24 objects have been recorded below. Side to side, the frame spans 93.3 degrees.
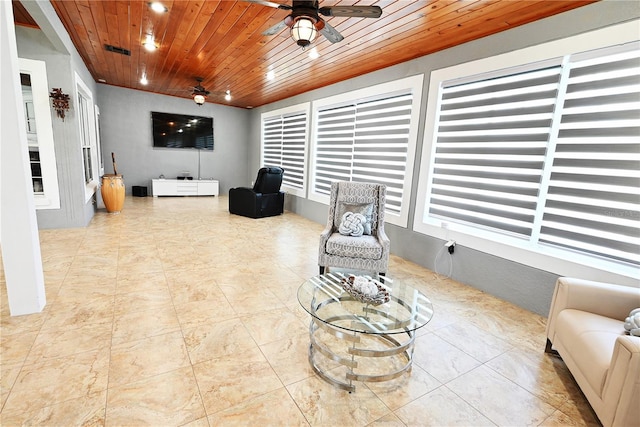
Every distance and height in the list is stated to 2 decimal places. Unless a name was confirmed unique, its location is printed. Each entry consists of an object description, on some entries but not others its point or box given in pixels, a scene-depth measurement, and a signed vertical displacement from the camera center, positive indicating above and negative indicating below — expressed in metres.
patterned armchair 3.14 -0.79
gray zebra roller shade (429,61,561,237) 2.76 +0.22
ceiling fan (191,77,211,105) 5.77 +1.16
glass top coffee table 1.74 -0.96
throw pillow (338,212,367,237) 3.35 -0.69
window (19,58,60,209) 4.02 +0.17
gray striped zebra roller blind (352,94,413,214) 4.10 +0.29
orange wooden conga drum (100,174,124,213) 5.48 -0.78
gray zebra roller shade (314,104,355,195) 5.12 +0.28
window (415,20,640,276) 2.31 +0.13
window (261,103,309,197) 6.40 +0.37
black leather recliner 6.01 -0.80
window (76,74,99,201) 5.06 +0.19
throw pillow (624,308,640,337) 1.54 -0.77
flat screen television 7.83 +0.59
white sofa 1.32 -0.89
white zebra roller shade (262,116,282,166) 7.40 +0.43
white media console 7.79 -0.89
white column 1.99 -0.38
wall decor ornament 4.12 +0.62
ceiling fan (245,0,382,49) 2.13 +1.03
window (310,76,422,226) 4.00 +0.37
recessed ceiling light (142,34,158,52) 3.67 +1.34
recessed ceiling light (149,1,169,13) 2.76 +1.33
